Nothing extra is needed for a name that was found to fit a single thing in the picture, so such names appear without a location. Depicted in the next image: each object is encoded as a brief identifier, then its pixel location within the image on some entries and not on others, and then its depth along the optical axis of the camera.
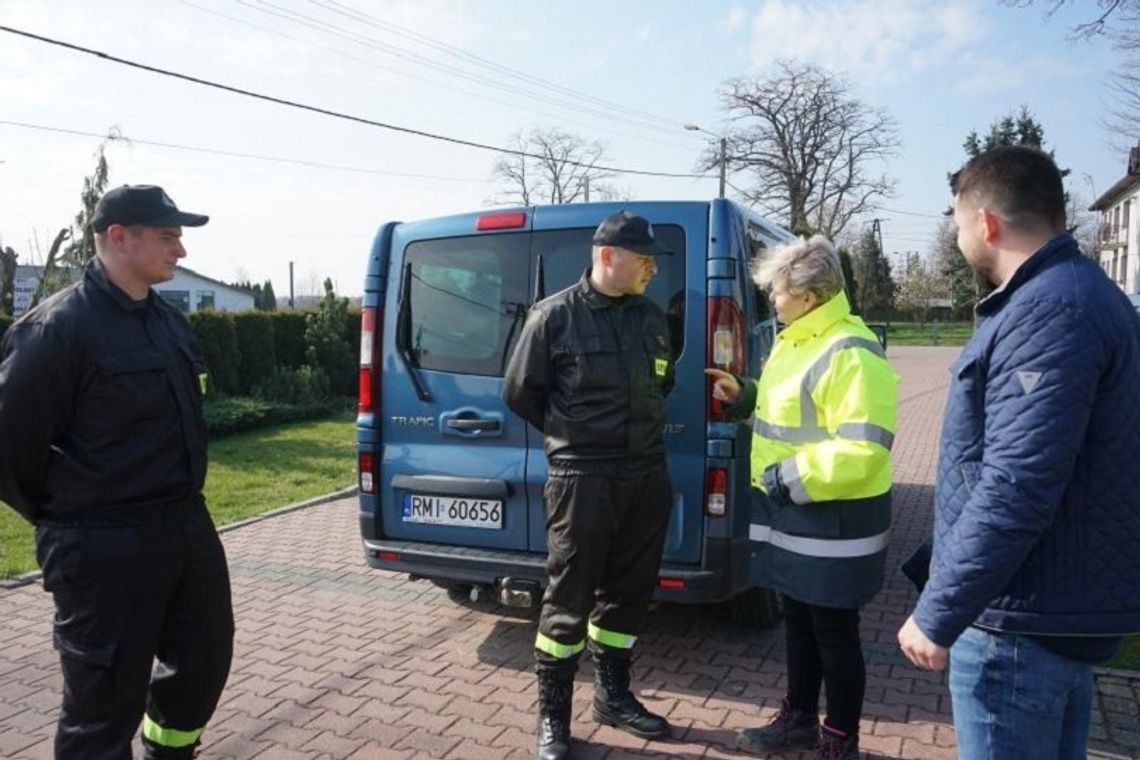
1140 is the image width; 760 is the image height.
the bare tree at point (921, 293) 61.28
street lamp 34.72
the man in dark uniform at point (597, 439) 3.42
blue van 3.93
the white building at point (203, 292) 56.56
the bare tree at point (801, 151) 46.09
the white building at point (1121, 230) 45.41
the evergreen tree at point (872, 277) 61.50
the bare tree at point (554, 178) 47.44
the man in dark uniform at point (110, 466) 2.59
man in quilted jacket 1.75
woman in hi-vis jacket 2.98
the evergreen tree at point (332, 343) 16.56
